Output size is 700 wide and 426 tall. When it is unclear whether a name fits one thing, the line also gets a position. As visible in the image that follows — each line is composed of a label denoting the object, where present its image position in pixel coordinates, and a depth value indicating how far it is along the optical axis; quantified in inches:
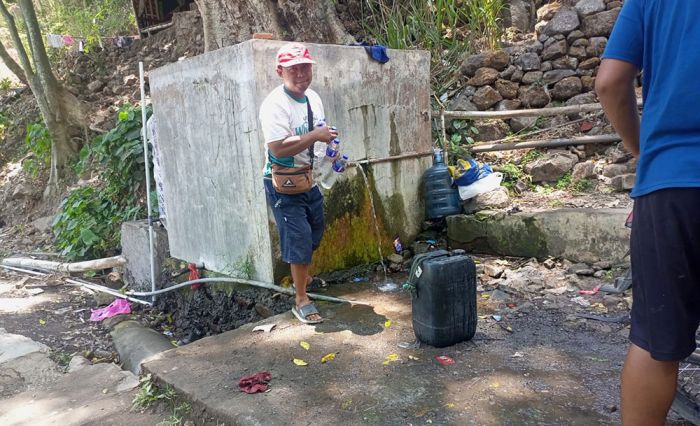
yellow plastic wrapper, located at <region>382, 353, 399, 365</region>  120.6
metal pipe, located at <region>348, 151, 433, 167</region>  184.4
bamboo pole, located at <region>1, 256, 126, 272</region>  246.1
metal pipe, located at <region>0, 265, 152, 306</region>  222.5
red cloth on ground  110.2
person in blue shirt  56.9
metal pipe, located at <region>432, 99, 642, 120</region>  219.9
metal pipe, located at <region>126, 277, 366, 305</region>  160.4
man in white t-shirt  132.3
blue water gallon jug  205.5
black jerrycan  121.8
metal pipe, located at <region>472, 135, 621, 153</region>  224.5
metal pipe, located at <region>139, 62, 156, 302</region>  206.0
